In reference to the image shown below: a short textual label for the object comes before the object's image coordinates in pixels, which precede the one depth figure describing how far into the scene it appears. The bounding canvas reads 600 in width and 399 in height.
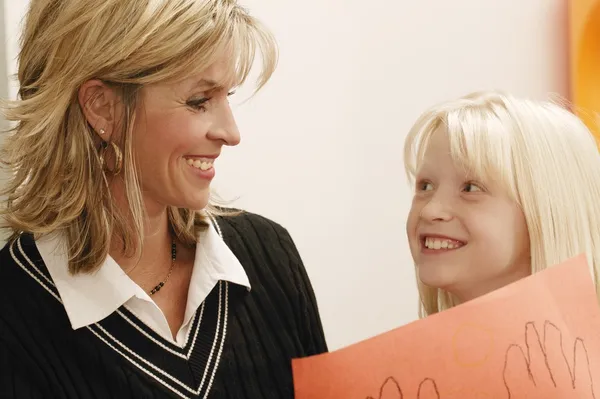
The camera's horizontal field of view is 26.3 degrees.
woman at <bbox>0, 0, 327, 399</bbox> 1.21
